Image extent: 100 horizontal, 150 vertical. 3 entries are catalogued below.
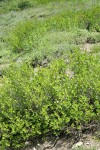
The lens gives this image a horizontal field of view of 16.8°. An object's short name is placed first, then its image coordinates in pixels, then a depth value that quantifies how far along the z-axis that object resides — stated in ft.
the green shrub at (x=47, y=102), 19.36
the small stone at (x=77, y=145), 19.11
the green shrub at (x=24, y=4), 76.69
